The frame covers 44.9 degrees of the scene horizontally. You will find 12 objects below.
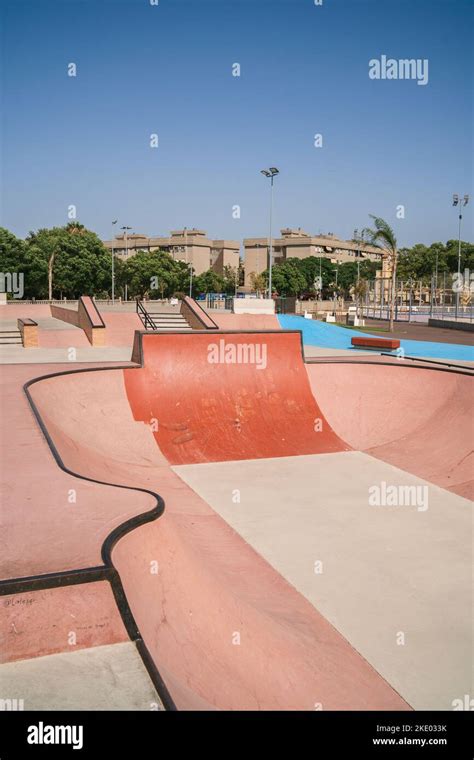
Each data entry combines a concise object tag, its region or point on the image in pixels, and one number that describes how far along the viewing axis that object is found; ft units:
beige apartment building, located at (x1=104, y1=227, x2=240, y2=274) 376.48
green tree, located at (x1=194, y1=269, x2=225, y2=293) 295.07
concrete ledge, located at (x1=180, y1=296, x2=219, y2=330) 73.82
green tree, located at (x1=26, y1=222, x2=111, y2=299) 187.62
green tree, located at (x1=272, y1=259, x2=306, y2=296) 306.55
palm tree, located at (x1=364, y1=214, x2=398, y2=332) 104.12
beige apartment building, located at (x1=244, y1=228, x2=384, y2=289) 382.18
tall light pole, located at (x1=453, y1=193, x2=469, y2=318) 160.04
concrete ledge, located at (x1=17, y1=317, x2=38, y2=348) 63.41
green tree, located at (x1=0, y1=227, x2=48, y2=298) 166.71
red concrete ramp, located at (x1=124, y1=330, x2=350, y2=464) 39.04
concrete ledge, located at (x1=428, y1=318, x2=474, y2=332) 114.83
